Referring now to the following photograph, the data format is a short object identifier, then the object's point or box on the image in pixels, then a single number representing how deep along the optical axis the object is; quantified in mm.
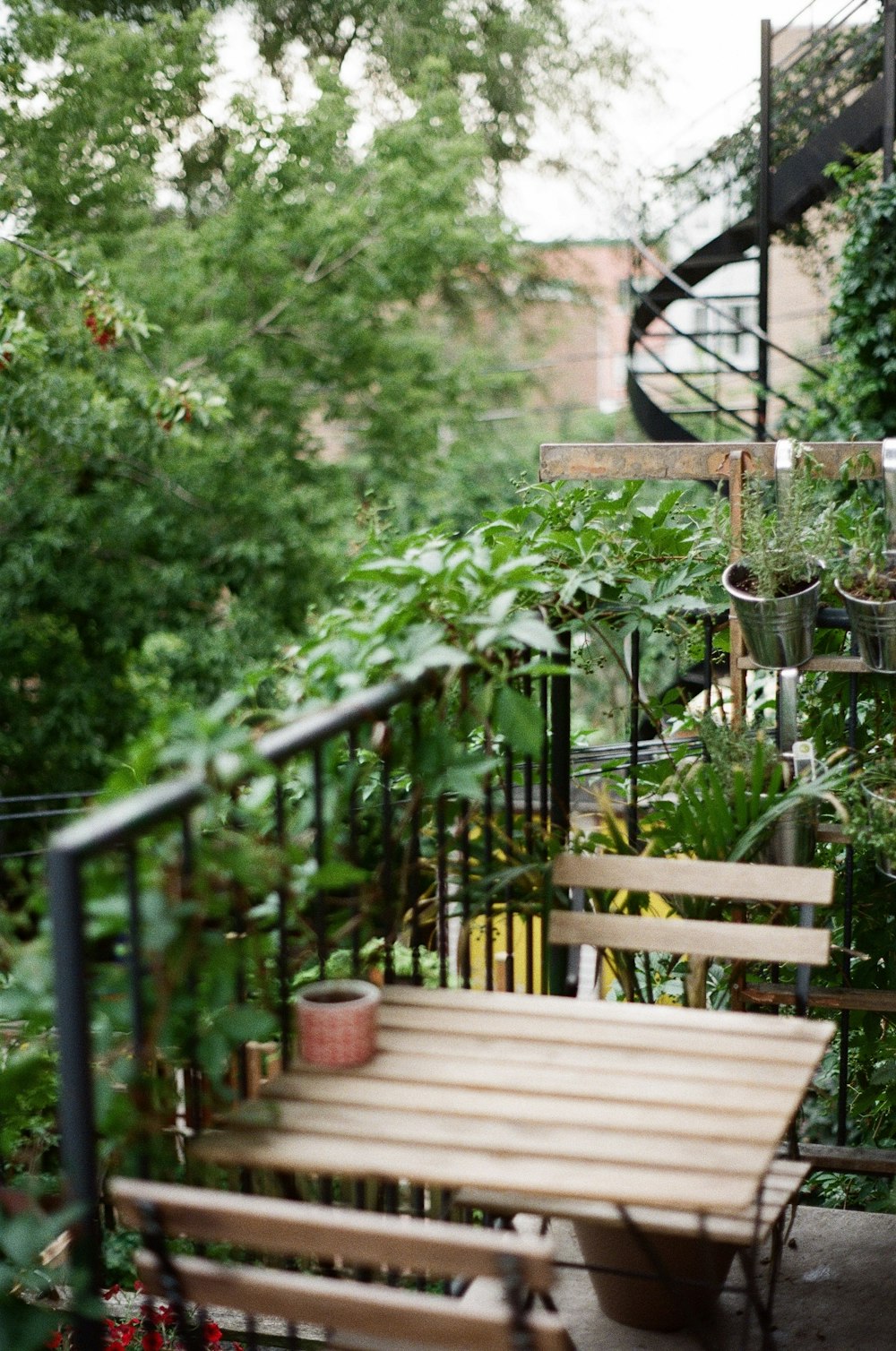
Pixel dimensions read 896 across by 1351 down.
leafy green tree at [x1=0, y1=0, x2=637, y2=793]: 9938
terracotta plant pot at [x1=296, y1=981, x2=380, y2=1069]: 1609
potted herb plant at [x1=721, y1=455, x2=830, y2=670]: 2662
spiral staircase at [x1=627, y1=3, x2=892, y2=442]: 9703
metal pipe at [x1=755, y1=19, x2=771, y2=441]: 9656
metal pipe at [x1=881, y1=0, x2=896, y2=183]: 8992
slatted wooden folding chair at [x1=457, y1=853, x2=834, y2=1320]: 1938
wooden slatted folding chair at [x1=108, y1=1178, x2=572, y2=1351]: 1099
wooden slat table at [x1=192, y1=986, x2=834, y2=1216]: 1322
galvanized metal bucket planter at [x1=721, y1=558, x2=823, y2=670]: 2652
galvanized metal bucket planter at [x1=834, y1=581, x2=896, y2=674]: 2592
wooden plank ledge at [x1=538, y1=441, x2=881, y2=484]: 3061
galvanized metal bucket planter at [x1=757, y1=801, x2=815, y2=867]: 2545
